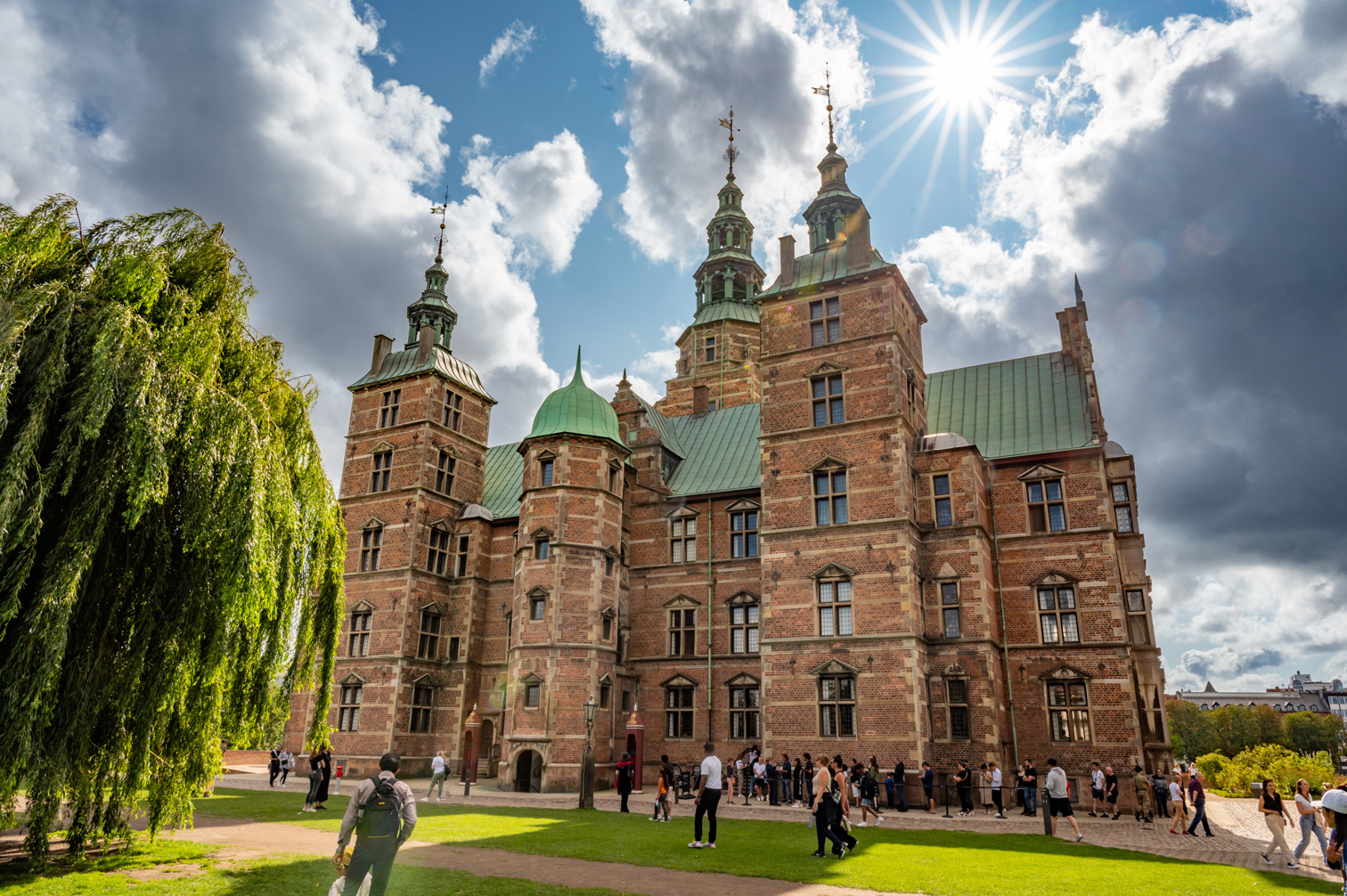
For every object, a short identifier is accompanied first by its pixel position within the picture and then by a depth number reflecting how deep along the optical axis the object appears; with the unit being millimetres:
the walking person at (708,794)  14789
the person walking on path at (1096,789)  23625
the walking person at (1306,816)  14781
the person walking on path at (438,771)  23953
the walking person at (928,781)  23234
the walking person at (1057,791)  18156
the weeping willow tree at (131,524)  9336
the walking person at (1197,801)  19203
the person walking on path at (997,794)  21906
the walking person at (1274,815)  14500
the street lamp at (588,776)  22578
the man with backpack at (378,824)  7711
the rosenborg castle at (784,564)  26203
